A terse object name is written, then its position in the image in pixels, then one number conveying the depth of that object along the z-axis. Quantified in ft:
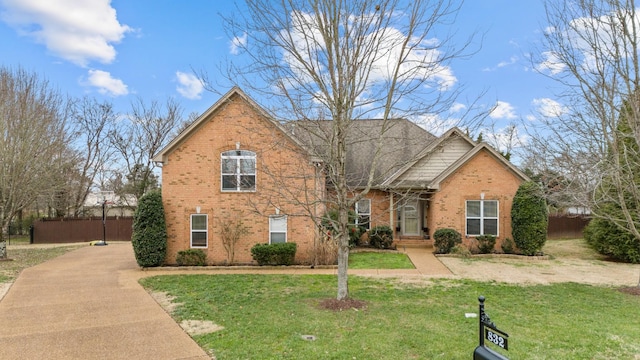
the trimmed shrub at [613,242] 48.44
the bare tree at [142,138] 112.98
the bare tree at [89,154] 107.14
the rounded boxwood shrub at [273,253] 45.19
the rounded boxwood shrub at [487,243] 53.57
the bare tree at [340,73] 25.53
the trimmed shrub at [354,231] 52.14
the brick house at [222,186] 47.16
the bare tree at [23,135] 53.42
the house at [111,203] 110.47
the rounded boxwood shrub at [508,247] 53.57
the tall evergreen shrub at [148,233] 44.68
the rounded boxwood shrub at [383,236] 58.75
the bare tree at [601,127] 29.45
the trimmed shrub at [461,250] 52.14
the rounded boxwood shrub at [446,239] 53.57
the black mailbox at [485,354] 11.04
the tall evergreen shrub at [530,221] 51.29
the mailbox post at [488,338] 11.27
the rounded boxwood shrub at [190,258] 46.06
